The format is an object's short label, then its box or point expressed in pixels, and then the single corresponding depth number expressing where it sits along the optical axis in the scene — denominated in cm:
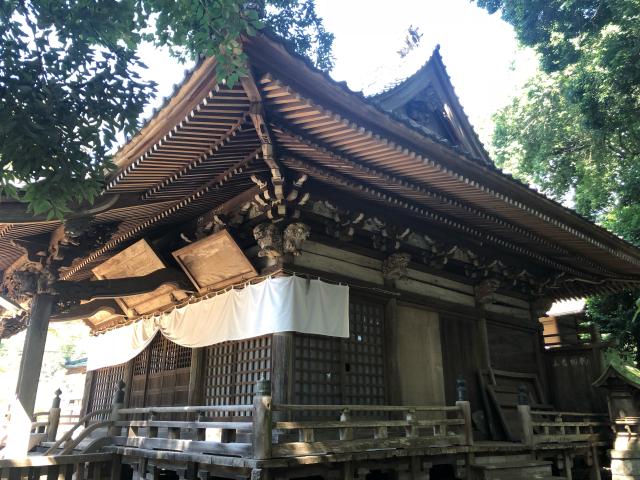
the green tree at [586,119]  1290
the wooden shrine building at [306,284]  573
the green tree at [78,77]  352
